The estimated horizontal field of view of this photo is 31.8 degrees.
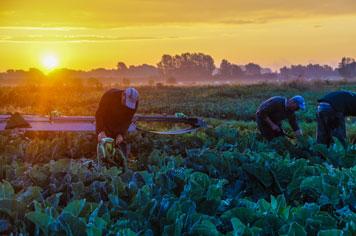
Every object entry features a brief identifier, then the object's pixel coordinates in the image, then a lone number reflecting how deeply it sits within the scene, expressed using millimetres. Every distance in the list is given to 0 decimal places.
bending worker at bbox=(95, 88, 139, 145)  9625
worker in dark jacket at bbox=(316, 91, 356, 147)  11391
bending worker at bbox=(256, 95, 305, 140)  11570
